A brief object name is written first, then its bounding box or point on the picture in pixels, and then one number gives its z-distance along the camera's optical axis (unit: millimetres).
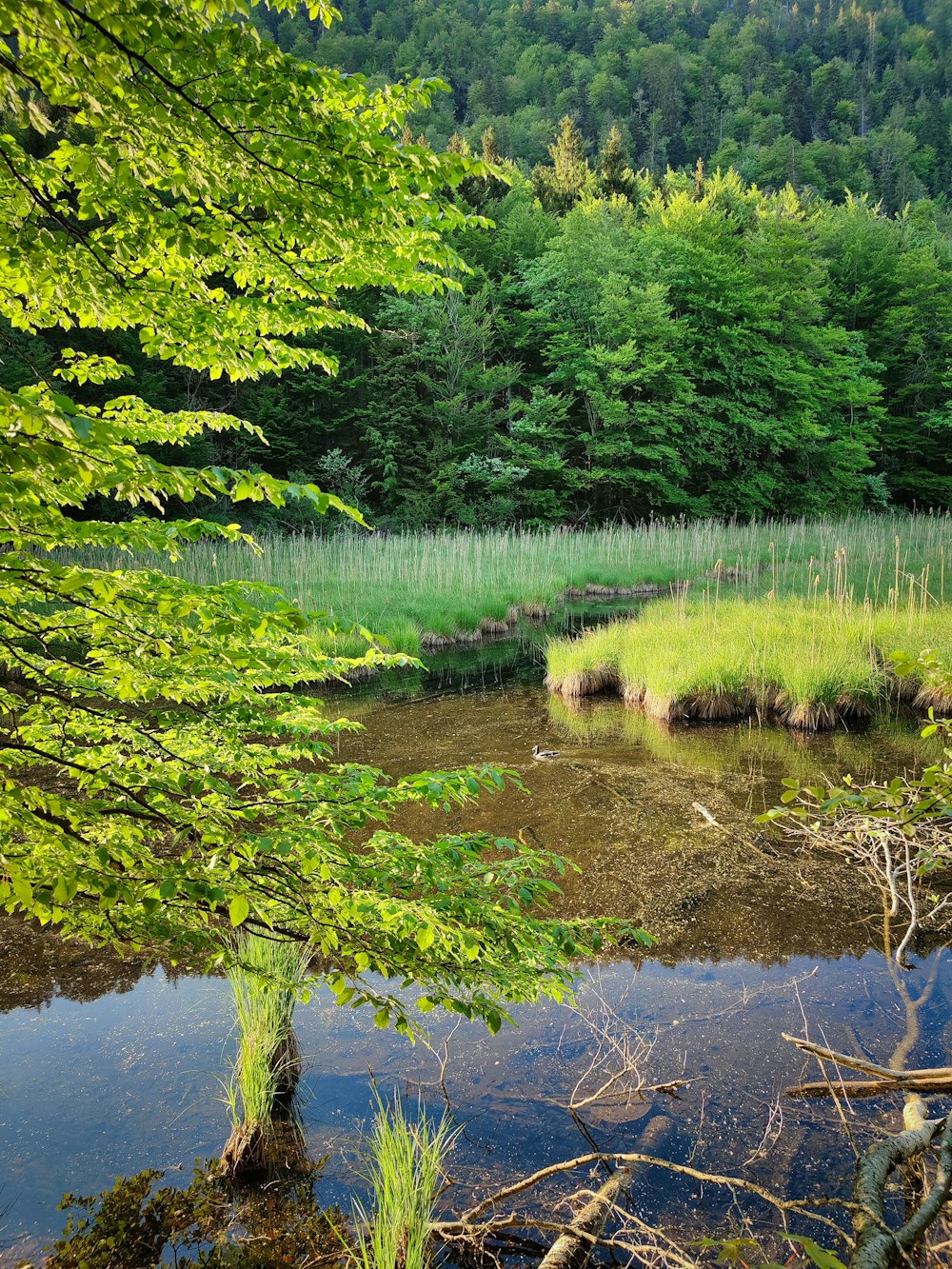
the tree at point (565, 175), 31875
